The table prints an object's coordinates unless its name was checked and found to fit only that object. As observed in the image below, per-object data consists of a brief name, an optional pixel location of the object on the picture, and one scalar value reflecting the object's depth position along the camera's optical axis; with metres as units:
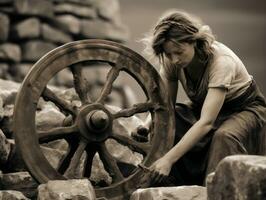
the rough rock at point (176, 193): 6.16
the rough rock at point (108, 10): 15.44
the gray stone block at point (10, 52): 14.00
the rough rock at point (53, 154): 7.31
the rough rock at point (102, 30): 15.13
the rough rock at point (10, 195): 6.63
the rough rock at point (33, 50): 14.32
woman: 6.87
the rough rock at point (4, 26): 13.96
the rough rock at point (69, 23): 14.74
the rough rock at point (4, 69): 13.66
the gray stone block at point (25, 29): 14.25
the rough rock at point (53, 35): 14.47
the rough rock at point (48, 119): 7.67
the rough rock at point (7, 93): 8.10
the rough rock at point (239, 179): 5.39
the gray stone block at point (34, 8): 14.19
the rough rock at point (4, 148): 7.19
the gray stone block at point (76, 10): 14.77
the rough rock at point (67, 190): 6.27
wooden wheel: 6.76
